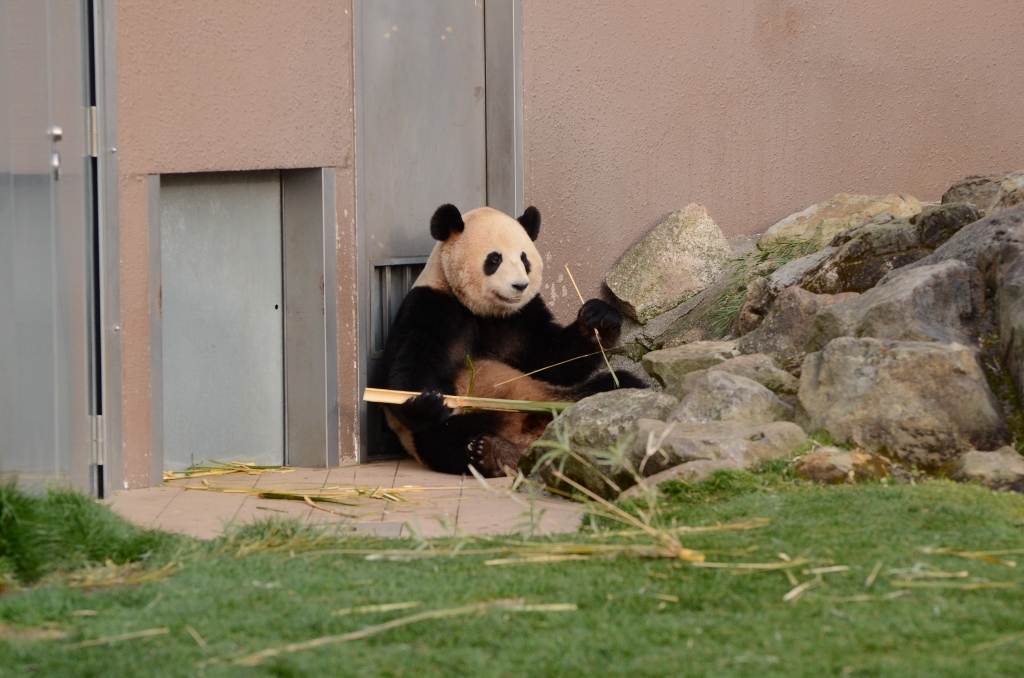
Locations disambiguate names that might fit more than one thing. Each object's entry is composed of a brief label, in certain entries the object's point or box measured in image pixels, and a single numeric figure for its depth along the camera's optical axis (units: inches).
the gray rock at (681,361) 420.5
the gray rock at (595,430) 365.4
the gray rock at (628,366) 550.3
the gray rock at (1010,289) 350.0
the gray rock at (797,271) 469.7
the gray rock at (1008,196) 449.1
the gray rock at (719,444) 336.2
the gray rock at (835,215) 564.7
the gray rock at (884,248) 440.5
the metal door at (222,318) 447.8
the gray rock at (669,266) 563.5
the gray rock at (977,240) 389.4
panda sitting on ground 442.3
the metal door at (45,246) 319.3
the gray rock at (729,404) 365.4
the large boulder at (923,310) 373.1
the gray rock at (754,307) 481.1
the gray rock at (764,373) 385.7
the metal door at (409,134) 479.8
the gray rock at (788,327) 421.7
